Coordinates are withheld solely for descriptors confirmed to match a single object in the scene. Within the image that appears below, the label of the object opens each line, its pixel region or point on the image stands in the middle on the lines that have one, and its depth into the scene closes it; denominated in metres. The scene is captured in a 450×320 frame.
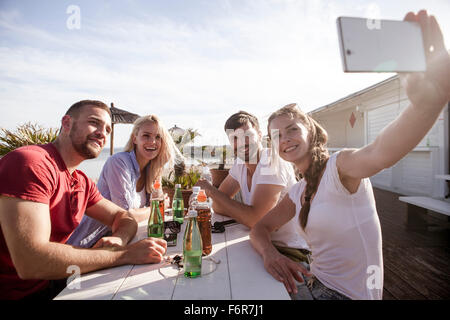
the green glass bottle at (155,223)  1.71
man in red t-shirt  1.07
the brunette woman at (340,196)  0.85
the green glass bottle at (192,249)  1.14
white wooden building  7.00
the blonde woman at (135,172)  2.03
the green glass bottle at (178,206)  2.21
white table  0.98
